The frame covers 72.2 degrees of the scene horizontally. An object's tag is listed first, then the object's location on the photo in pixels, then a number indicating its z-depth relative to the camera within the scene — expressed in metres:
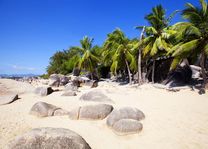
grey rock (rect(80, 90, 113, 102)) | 11.10
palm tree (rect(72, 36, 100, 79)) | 24.92
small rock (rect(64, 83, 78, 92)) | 16.81
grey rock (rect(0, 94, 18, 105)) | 11.73
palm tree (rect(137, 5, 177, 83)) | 17.30
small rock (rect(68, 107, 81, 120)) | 7.98
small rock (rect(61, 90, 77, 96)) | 13.72
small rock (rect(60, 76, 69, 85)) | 23.54
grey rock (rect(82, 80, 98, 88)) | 19.94
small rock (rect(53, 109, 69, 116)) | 8.64
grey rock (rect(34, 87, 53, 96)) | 14.91
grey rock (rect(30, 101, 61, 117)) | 8.60
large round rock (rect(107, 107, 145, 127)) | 7.04
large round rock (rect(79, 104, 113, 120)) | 7.84
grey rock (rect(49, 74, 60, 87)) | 22.43
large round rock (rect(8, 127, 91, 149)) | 4.37
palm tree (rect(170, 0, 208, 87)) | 12.46
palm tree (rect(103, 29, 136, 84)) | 20.43
